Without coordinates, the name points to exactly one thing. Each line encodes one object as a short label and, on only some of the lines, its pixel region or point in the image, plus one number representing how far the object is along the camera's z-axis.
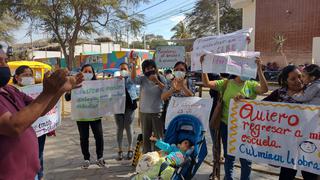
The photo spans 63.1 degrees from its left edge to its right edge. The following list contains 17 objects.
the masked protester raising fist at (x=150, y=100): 4.19
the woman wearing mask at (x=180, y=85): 3.75
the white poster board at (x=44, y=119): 3.66
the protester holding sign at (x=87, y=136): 4.30
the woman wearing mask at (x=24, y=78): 3.75
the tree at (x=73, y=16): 9.60
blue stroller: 3.22
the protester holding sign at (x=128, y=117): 4.65
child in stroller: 2.86
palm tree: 38.64
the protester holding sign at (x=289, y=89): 2.93
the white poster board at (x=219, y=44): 3.45
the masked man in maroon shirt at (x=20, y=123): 1.37
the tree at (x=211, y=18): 35.68
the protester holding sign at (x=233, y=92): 3.30
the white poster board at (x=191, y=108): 3.53
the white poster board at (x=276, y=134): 2.85
